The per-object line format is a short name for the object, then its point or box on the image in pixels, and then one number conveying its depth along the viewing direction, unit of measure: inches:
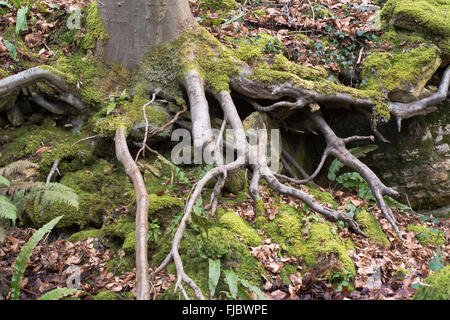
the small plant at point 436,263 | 174.2
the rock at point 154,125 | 204.1
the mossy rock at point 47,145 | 200.8
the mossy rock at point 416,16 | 263.0
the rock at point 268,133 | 223.6
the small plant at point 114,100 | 204.2
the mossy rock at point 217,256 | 147.6
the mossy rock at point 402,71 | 243.6
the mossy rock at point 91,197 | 181.0
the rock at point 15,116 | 215.0
